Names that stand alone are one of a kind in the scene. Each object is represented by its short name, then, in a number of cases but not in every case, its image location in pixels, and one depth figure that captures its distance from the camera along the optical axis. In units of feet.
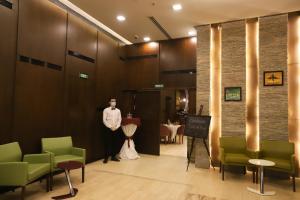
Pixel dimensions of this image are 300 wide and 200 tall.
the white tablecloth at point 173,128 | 30.50
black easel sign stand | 18.34
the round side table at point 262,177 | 13.34
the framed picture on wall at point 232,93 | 18.26
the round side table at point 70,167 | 12.29
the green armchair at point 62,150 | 14.68
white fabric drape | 21.90
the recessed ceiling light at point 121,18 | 18.40
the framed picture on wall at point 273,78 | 16.97
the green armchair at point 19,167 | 10.92
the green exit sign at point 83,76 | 18.83
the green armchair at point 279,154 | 14.20
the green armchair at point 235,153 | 15.55
